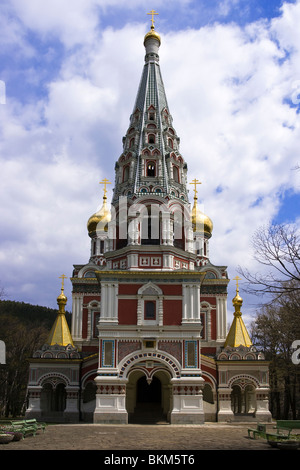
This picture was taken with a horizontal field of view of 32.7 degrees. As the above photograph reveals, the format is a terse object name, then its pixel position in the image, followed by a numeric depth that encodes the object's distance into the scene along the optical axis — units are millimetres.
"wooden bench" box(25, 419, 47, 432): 15760
